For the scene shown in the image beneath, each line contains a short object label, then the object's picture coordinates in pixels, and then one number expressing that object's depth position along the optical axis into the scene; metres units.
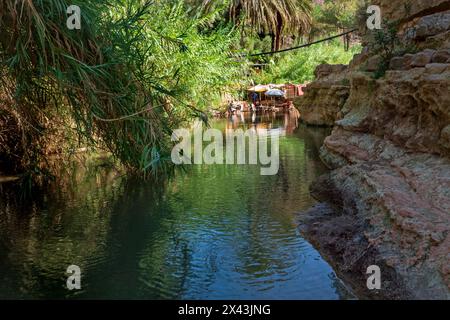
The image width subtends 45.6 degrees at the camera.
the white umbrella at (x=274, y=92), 29.62
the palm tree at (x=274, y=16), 29.66
